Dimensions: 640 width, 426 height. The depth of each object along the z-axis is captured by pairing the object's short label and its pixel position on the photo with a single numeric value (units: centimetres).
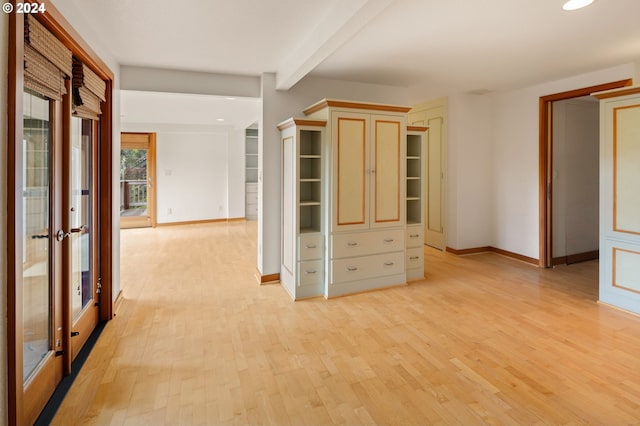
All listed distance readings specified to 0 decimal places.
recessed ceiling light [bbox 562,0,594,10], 251
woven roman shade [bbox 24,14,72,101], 169
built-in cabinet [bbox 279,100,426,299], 374
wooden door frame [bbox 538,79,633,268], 485
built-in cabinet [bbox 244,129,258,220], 953
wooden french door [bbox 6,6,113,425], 152
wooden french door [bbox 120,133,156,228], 836
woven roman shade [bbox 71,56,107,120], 243
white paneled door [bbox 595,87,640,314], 325
